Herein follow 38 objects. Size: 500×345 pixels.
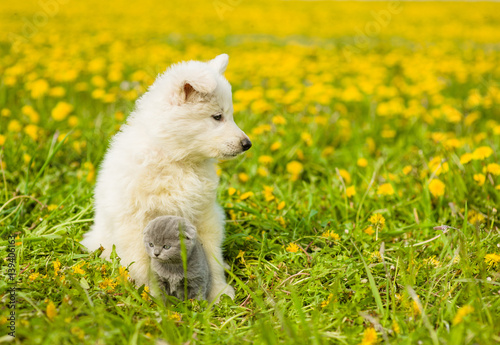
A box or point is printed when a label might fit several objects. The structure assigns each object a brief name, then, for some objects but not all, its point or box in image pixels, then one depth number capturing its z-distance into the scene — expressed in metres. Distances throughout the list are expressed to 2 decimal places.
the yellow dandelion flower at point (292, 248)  2.70
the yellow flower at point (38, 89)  4.92
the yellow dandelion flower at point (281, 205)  3.28
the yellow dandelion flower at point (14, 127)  4.04
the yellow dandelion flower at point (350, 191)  3.38
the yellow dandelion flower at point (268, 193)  3.37
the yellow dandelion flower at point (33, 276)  2.30
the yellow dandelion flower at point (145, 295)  2.33
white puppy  2.41
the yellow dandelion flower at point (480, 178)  3.19
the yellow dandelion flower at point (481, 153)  3.33
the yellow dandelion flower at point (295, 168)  3.91
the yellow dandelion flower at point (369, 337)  1.94
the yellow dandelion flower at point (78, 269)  2.36
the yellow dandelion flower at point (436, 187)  3.23
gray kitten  2.28
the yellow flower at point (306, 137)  4.42
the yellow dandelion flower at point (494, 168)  3.29
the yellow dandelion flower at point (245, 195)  3.30
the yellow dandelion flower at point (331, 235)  2.88
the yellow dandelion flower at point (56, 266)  2.36
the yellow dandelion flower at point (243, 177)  3.84
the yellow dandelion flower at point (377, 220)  2.96
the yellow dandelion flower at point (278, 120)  4.53
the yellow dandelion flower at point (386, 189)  3.34
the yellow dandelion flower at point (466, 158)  3.24
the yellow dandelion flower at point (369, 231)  3.06
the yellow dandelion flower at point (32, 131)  3.81
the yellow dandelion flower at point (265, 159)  3.99
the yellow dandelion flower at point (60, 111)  4.24
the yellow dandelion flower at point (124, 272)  2.34
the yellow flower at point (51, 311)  1.96
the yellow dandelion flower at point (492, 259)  2.52
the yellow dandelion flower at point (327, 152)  4.69
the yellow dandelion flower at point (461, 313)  1.98
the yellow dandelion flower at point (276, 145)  4.17
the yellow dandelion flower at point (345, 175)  3.75
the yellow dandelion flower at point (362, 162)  3.87
